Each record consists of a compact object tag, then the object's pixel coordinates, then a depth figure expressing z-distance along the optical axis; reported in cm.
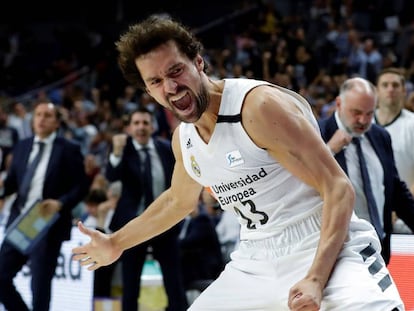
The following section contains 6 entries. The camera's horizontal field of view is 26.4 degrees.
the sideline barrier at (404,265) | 554
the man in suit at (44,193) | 768
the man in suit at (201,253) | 845
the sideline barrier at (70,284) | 843
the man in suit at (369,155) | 558
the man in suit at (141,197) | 752
